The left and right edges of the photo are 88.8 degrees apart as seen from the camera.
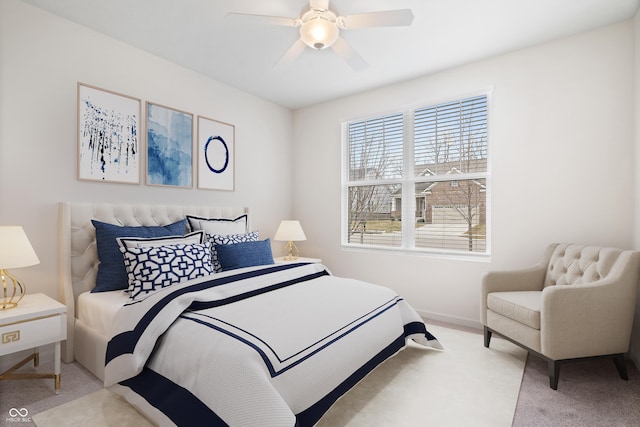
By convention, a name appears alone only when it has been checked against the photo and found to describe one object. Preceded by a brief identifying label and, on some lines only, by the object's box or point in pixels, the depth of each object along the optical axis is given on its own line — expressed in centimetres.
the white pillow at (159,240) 245
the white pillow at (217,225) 317
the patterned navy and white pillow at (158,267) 225
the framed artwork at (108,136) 269
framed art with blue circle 359
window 341
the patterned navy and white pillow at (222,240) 294
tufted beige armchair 211
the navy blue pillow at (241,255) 290
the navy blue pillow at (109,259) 249
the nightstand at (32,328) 188
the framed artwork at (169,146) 314
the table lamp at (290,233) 402
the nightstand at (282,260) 389
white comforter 135
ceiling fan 205
